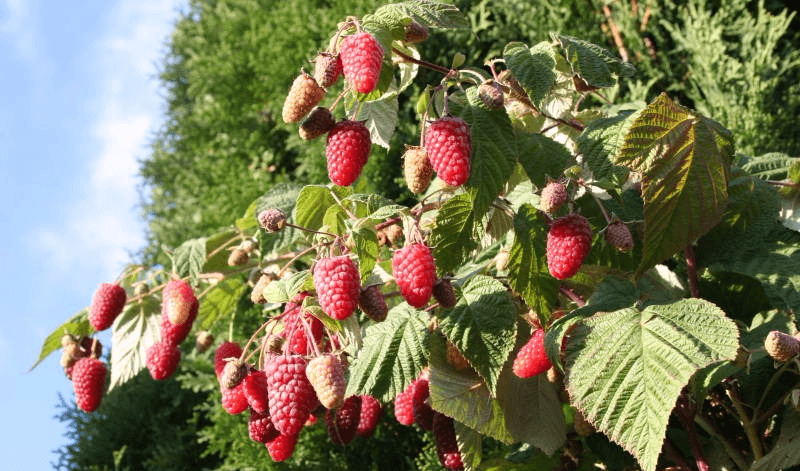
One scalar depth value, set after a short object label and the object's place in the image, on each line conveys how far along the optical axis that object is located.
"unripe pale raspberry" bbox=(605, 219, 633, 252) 0.70
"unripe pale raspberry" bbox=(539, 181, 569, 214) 0.68
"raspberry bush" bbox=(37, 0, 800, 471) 0.68
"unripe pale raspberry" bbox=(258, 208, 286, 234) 0.72
